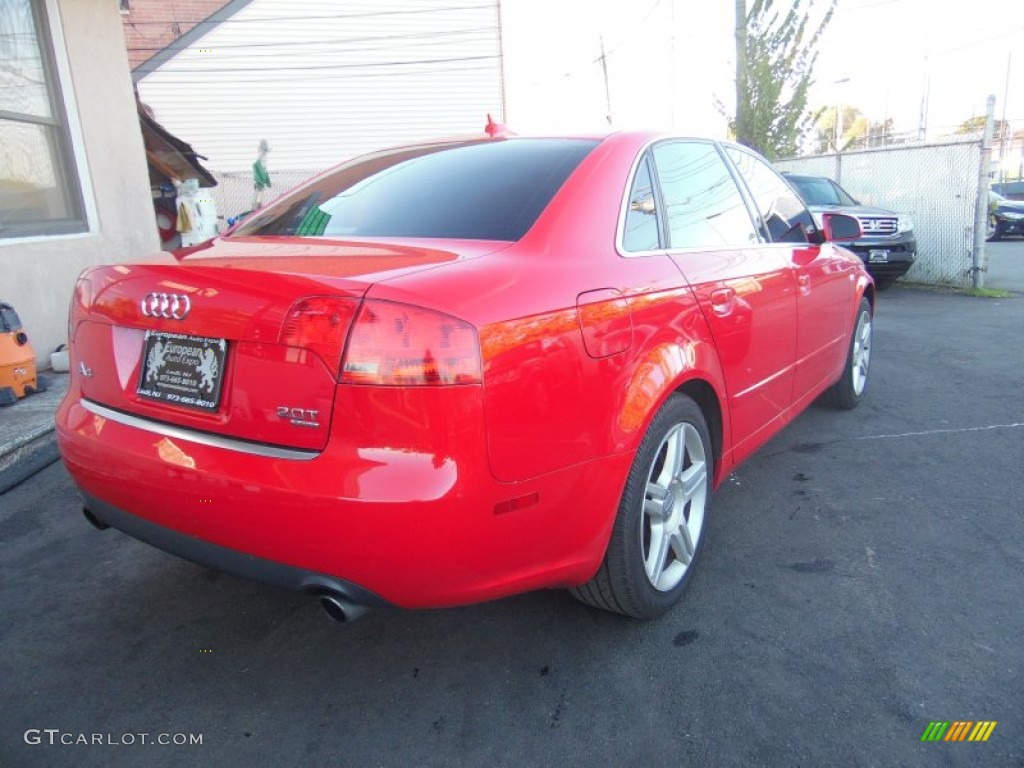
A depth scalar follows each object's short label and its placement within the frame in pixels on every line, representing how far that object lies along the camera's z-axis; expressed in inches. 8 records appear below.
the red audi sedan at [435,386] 73.6
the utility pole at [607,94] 1509.6
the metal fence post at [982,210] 378.6
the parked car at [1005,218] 833.5
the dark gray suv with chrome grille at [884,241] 416.8
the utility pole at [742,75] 563.2
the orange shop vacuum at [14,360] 199.6
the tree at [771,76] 557.6
